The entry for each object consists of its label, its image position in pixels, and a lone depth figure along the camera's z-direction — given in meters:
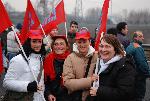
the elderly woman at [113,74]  3.76
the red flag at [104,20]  4.68
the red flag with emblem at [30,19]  5.73
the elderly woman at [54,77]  4.69
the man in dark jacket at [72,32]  7.65
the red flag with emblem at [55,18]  6.25
